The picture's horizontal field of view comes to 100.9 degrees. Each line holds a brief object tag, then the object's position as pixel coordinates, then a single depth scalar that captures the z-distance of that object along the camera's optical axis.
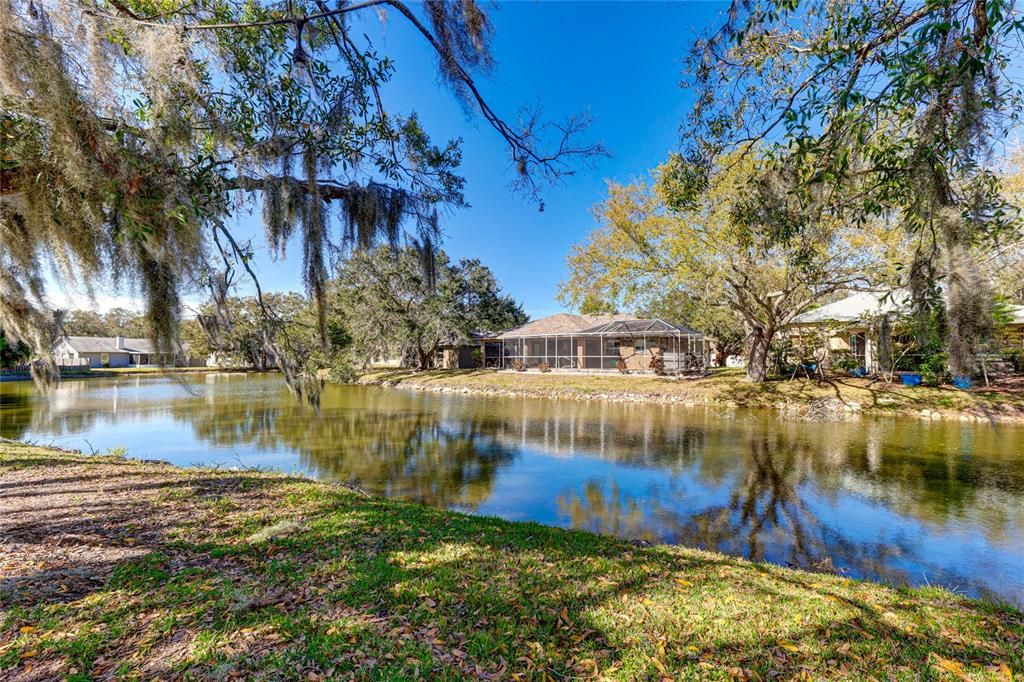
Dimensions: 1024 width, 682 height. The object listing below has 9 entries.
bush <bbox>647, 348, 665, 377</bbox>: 20.17
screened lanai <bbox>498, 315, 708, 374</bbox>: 21.11
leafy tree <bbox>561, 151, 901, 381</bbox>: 13.05
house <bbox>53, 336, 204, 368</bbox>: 38.16
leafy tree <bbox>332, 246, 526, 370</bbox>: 26.64
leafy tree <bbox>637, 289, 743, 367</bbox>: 23.28
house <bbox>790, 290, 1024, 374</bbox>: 15.34
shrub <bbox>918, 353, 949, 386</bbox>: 13.48
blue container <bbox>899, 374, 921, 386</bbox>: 14.27
